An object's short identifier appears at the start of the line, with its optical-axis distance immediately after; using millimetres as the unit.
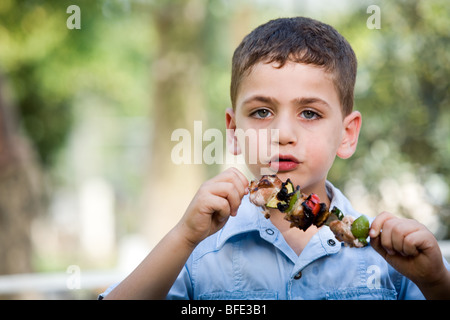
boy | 1808
